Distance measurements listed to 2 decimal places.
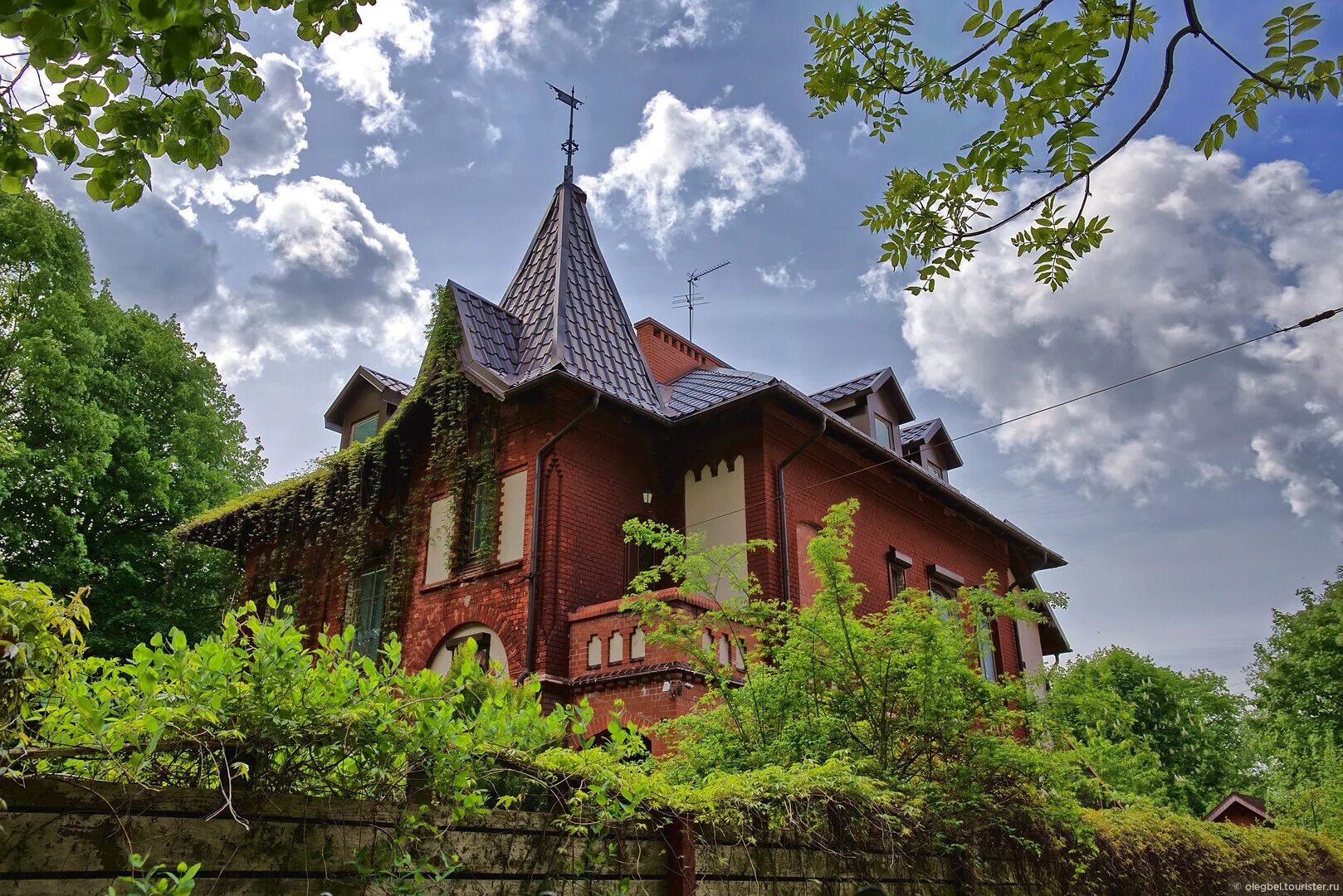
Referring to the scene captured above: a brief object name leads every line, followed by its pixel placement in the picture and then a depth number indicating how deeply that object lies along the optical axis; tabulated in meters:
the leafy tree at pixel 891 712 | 5.70
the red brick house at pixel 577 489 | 11.73
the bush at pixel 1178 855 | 6.84
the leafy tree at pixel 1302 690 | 29.25
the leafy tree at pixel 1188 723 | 34.00
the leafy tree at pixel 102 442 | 19.34
